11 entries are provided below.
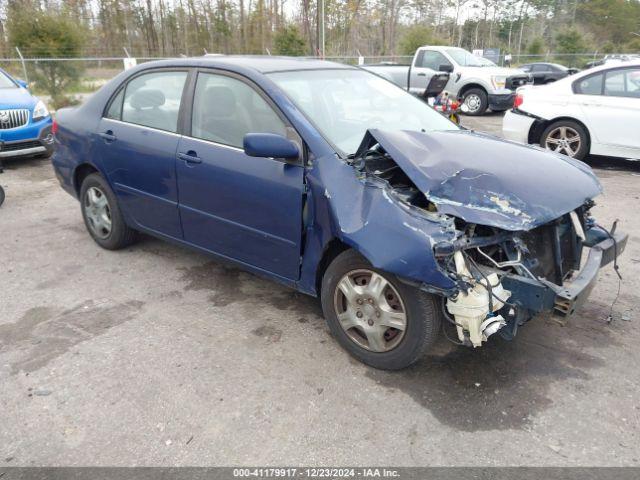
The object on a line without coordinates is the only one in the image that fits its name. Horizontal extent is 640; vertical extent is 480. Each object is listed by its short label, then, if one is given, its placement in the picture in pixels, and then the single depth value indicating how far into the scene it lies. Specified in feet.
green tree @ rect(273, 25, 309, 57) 80.07
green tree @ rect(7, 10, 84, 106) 48.08
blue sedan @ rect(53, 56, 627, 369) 8.55
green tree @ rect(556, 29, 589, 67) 125.49
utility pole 68.59
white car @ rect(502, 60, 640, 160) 24.20
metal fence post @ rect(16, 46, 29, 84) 46.62
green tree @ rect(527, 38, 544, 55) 124.47
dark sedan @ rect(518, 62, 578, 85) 69.00
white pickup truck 46.57
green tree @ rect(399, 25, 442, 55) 97.14
